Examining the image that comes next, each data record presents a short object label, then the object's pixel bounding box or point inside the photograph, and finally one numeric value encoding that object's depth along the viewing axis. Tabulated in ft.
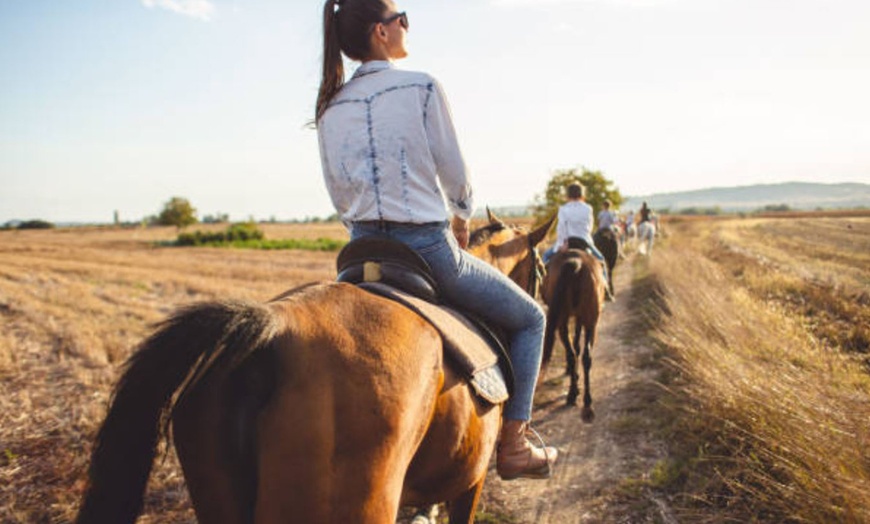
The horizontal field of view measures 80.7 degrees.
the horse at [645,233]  79.56
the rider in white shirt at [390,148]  7.48
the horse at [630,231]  100.42
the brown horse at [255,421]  5.11
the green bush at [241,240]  143.43
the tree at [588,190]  70.18
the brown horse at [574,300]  22.48
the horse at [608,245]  47.65
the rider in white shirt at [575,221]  27.12
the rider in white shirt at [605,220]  50.10
